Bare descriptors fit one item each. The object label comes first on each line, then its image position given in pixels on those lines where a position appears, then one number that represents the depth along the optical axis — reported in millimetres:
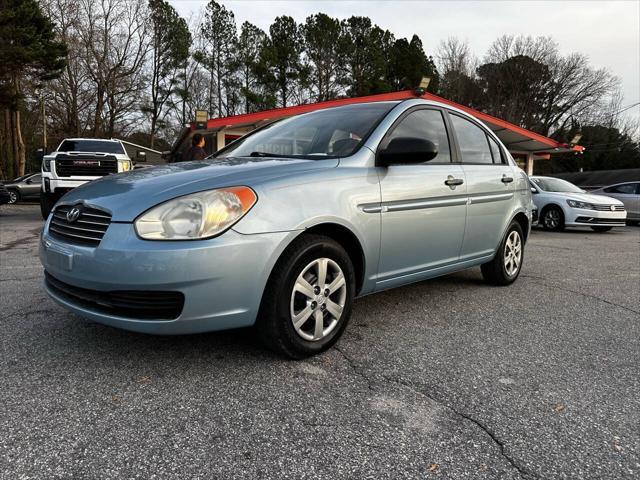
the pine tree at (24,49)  18641
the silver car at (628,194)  14459
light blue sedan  2227
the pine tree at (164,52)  35188
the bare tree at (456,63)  40500
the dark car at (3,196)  11047
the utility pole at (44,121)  32294
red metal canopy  14750
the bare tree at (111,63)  31453
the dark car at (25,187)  18812
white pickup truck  10242
